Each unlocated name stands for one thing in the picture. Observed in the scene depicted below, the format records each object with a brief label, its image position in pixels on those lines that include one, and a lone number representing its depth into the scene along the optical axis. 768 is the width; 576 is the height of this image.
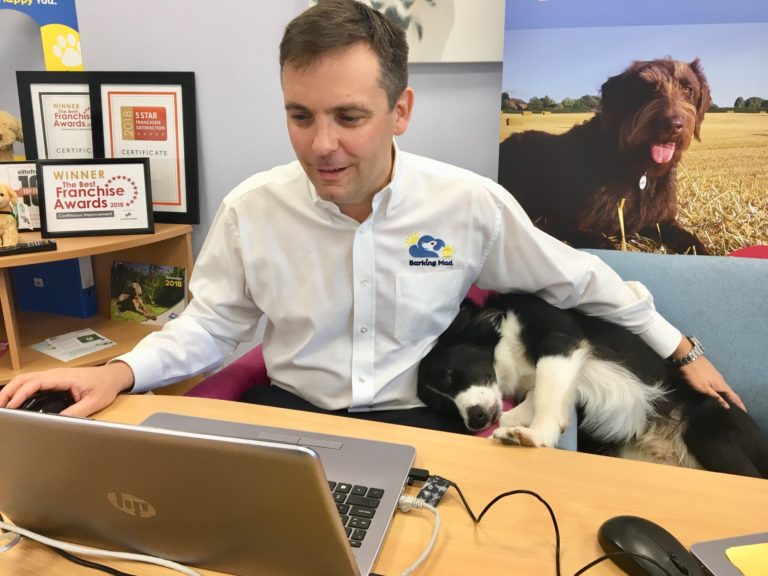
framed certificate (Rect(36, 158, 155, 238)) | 2.04
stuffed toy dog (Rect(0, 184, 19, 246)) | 1.88
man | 1.40
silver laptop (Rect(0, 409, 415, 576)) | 0.62
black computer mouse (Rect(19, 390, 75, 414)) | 1.08
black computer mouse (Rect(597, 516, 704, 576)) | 0.71
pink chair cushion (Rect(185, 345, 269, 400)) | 1.50
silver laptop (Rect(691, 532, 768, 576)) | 0.70
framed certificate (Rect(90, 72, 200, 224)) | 2.25
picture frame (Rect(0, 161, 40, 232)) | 2.07
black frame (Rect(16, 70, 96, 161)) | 2.20
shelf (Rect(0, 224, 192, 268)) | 1.81
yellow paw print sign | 2.31
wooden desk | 0.76
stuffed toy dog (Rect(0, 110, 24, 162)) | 2.21
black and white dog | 1.41
